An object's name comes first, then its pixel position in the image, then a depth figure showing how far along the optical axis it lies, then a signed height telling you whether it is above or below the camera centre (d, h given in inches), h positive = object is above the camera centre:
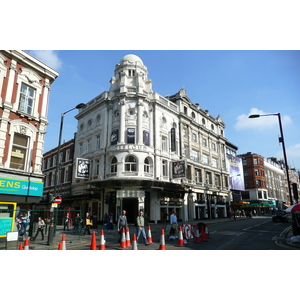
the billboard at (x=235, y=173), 2026.3 +335.1
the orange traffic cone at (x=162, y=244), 399.7 -54.1
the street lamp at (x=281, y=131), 593.0 +203.9
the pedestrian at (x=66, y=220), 815.0 -26.7
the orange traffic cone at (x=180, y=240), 449.1 -53.0
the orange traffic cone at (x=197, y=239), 492.9 -56.2
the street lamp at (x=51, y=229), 481.9 -33.2
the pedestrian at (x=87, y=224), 706.3 -35.0
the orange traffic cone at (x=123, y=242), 422.0 -52.6
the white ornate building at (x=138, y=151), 1122.0 +312.9
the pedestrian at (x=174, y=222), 550.3 -23.9
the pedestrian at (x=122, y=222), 483.2 -20.2
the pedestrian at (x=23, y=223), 551.3 -24.6
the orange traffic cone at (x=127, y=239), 444.9 -51.1
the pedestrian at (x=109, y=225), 790.0 -42.6
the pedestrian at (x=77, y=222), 697.6 -28.8
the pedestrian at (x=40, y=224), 561.0 -27.3
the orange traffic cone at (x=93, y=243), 399.9 -51.2
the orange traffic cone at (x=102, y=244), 397.4 -52.8
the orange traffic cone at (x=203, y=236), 509.4 -52.2
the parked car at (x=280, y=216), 1192.2 -25.5
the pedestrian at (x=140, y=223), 478.6 -22.5
